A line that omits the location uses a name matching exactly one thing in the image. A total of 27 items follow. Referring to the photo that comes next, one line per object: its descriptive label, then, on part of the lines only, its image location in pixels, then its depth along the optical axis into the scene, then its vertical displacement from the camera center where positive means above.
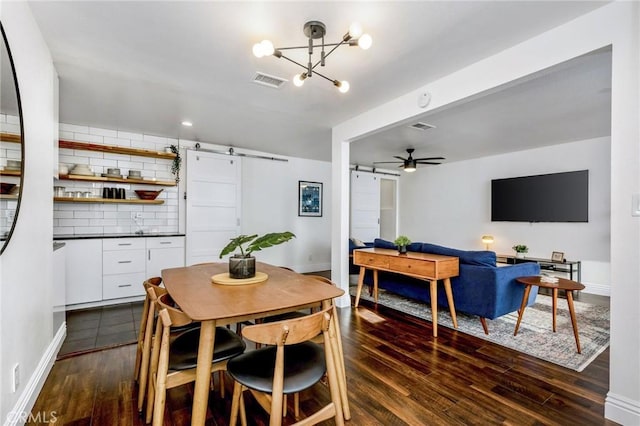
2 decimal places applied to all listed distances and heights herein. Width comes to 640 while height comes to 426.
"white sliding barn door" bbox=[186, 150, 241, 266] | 5.04 +0.12
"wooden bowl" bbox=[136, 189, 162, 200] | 4.60 +0.25
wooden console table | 3.12 -0.60
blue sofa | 3.08 -0.77
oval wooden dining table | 1.41 -0.48
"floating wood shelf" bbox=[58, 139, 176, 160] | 4.14 +0.88
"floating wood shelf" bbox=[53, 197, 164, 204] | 4.01 +0.14
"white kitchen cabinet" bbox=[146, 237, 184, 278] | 4.39 -0.64
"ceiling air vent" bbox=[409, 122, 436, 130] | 4.18 +1.21
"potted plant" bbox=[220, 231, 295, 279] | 2.04 -0.32
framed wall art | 6.57 +0.29
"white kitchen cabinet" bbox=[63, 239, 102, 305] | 3.81 -0.78
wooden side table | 2.70 -0.67
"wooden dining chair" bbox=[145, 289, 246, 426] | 1.48 -0.80
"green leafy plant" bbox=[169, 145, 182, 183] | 4.92 +0.78
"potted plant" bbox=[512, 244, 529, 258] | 5.45 -0.66
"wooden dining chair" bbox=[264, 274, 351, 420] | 1.70 -0.95
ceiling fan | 5.52 +0.89
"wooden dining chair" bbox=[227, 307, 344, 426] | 1.31 -0.78
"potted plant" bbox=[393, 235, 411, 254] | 3.73 -0.38
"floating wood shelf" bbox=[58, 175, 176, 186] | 4.05 +0.43
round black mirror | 1.48 +0.33
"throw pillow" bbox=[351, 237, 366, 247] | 5.13 -0.54
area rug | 2.66 -1.23
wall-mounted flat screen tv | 5.02 +0.27
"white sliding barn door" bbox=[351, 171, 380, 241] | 7.15 +0.15
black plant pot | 2.12 -0.39
